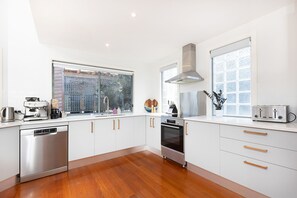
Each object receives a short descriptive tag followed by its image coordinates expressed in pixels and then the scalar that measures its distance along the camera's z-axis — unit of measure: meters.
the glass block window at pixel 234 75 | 2.23
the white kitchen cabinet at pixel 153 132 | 3.10
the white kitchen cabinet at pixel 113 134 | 2.80
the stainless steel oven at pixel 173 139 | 2.51
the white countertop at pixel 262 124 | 1.37
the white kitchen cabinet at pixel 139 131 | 3.32
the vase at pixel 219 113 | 2.46
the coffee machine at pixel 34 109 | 2.29
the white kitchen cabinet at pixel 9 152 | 1.83
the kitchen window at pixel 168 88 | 3.52
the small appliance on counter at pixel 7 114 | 2.10
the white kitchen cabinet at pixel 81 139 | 2.49
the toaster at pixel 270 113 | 1.61
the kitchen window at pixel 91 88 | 3.00
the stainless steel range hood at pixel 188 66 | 2.74
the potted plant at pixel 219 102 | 2.46
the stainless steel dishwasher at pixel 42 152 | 2.06
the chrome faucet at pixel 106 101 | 3.52
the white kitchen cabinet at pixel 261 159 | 1.35
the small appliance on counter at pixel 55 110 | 2.61
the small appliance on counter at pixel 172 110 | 3.04
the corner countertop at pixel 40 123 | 1.91
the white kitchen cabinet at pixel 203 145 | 1.97
